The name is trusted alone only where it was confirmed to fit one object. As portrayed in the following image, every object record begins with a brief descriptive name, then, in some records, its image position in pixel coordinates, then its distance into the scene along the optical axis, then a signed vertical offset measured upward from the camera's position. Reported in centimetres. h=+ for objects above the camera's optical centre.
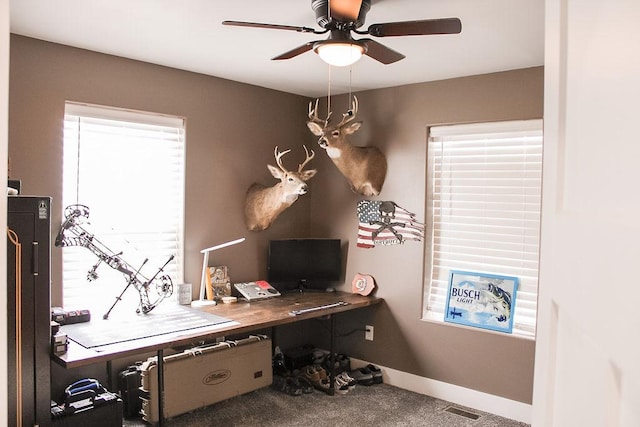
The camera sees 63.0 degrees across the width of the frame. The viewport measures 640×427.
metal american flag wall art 427 -16
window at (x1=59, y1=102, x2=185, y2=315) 342 +5
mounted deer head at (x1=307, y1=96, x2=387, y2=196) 392 +39
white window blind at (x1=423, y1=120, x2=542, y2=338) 374 +0
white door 51 -1
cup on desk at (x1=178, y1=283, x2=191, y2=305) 387 -69
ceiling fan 227 +80
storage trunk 325 -117
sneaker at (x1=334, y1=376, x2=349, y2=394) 413 -145
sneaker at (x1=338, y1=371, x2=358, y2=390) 422 -143
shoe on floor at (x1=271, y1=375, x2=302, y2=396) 403 -144
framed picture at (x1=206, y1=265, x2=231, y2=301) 404 -64
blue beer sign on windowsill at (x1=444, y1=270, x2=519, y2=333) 383 -70
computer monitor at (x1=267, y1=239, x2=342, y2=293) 452 -53
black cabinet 246 -53
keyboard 371 -77
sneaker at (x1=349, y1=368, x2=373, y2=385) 432 -143
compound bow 329 -40
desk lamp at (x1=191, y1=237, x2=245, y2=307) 392 -55
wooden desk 265 -78
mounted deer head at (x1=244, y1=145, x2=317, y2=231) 409 +5
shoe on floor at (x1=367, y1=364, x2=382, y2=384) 437 -141
